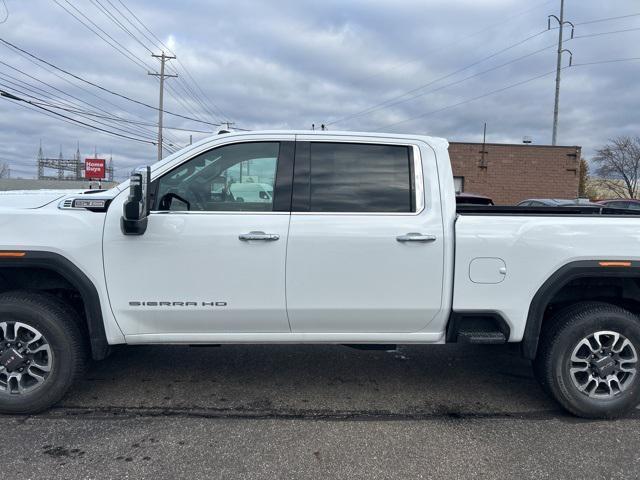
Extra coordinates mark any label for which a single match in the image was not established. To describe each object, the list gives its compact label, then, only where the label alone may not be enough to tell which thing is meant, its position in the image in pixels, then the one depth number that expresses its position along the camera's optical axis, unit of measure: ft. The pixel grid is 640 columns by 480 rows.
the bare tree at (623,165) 179.11
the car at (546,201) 44.44
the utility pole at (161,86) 121.19
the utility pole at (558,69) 110.11
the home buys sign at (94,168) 181.68
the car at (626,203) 51.72
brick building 86.22
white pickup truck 11.30
